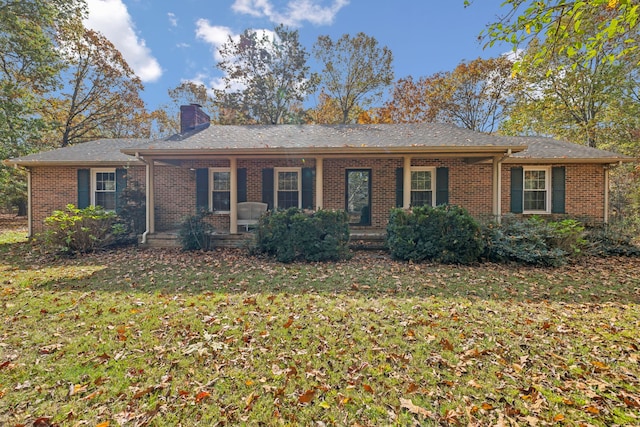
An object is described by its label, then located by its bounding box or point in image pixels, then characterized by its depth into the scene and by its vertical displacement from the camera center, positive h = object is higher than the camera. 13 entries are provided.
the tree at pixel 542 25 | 3.98 +2.65
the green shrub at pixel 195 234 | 8.98 -0.69
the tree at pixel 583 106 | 15.17 +6.32
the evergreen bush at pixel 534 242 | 7.18 -0.71
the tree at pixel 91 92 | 19.91 +8.13
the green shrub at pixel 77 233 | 8.34 -0.66
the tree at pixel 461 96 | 21.12 +8.30
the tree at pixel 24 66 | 13.48 +7.09
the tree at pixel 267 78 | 23.72 +10.35
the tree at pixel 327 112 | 23.52 +7.74
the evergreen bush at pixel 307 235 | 7.64 -0.59
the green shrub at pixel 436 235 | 7.27 -0.55
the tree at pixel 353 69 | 22.27 +10.58
